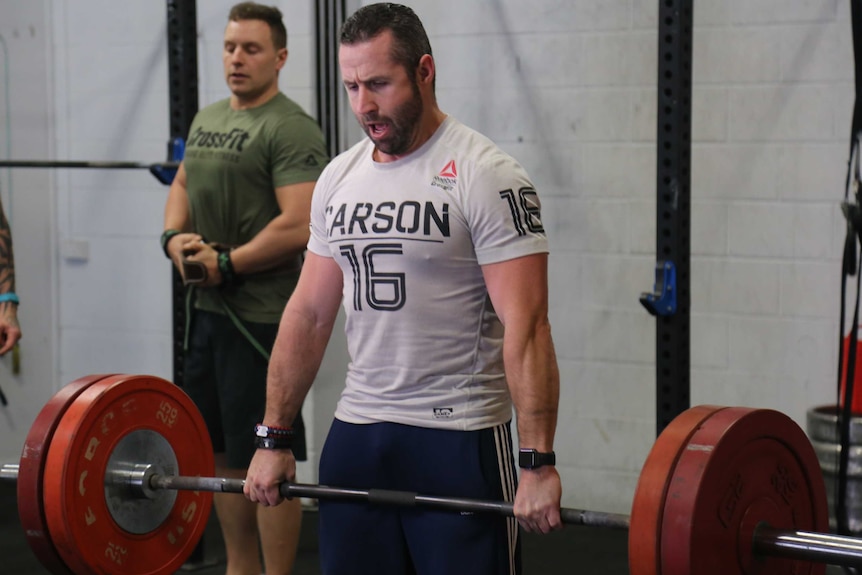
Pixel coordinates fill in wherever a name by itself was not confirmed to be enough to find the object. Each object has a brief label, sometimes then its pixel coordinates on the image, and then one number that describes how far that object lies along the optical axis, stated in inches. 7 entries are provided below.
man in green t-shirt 223.6
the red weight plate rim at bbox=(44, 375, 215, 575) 161.6
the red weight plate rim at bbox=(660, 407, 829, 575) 127.0
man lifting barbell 143.9
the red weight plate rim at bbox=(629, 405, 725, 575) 128.8
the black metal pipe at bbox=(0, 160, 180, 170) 252.5
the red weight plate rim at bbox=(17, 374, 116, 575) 162.6
